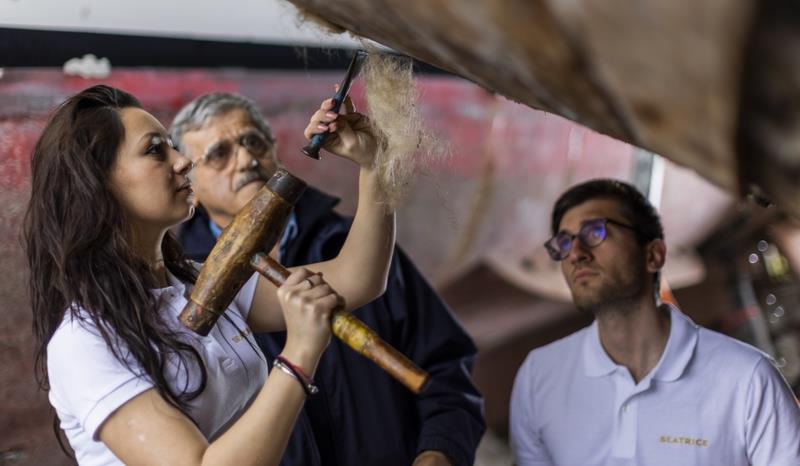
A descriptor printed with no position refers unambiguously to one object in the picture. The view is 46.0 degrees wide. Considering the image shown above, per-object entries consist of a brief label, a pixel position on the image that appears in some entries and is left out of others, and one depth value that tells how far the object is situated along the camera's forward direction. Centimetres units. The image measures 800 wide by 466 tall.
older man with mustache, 226
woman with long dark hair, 142
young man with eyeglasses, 211
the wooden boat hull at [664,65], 61
